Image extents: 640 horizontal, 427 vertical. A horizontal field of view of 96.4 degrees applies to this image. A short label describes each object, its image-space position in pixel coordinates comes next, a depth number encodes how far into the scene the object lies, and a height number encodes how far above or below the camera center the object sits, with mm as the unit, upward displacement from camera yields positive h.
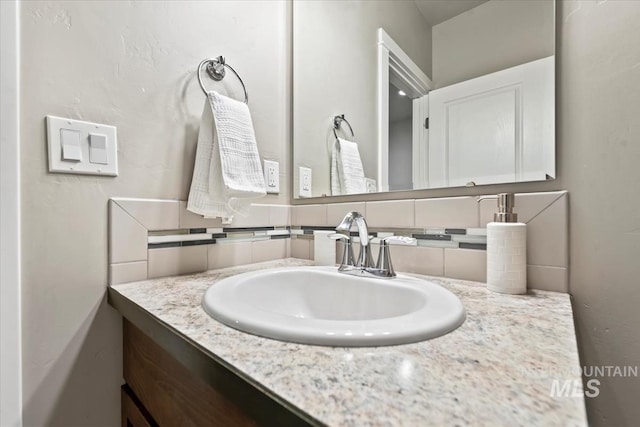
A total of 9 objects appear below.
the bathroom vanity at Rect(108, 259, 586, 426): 229 -165
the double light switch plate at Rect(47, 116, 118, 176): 616 +146
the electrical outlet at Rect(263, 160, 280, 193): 1056 +131
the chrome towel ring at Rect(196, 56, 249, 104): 859 +443
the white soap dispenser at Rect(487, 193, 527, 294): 572 -82
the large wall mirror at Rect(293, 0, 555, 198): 661 +336
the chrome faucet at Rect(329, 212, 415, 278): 706 -119
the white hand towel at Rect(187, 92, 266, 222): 795 +129
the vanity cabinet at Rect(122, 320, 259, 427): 386 -308
